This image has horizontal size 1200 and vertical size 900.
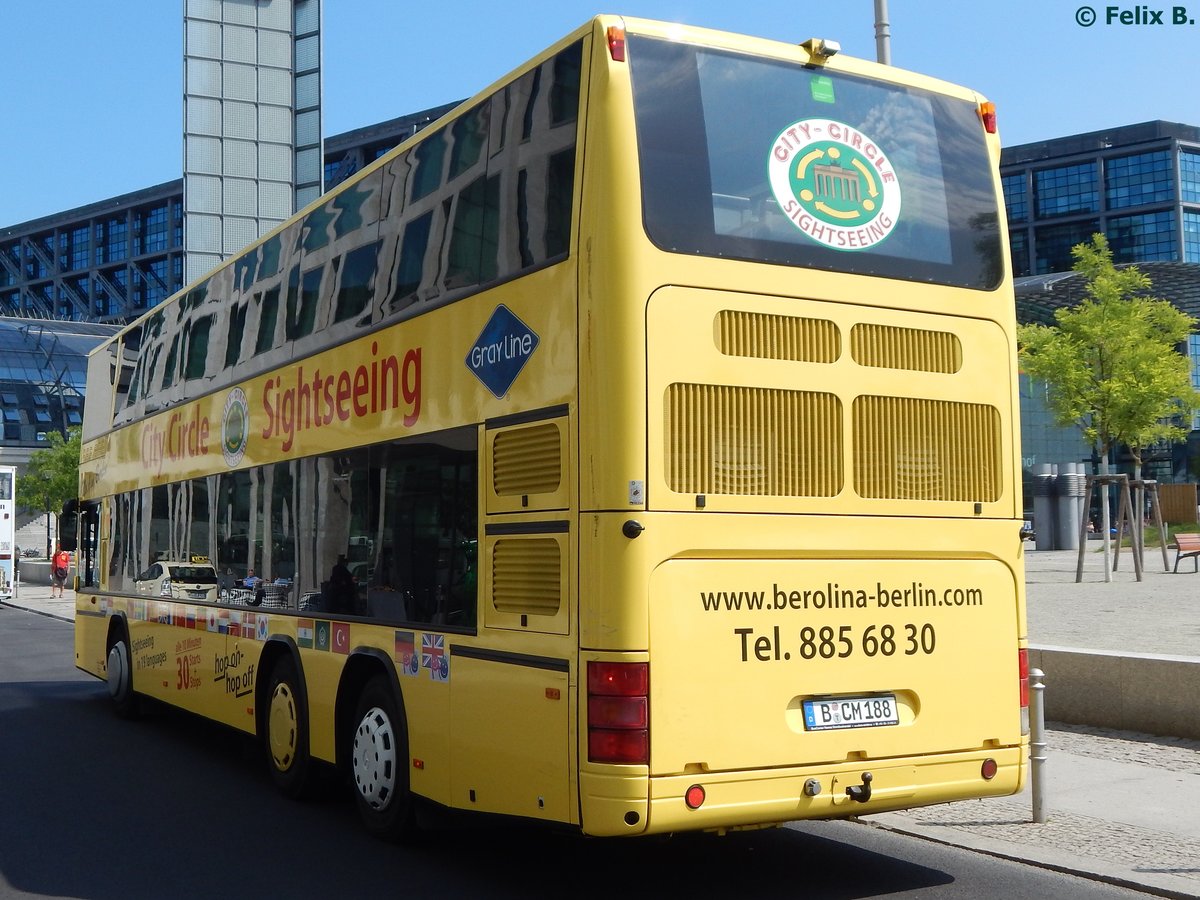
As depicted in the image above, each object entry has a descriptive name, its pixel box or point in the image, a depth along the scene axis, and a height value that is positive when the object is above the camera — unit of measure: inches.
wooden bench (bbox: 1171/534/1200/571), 1289.4 -11.1
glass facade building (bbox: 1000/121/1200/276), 3631.9 +909.3
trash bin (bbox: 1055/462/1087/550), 1975.9 +47.5
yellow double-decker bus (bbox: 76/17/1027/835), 242.4 +16.5
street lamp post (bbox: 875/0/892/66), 596.1 +213.0
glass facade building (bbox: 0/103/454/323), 4311.0 +991.9
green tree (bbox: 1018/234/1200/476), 1445.6 +173.1
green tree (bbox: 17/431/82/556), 2551.7 +126.2
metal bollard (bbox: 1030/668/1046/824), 324.8 -50.6
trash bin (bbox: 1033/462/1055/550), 2016.5 +35.2
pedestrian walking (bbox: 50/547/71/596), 1791.3 -33.8
